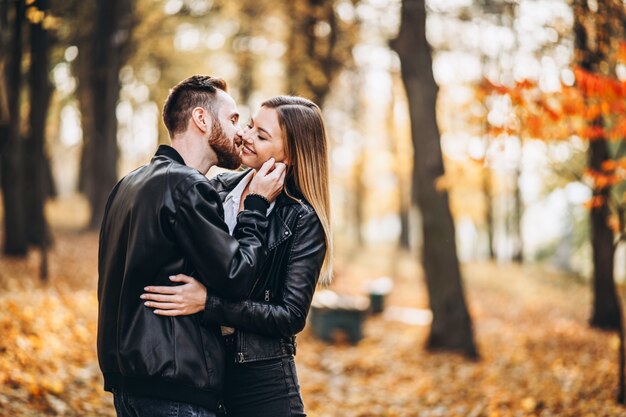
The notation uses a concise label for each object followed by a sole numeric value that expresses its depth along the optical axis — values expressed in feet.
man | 8.67
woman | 9.09
